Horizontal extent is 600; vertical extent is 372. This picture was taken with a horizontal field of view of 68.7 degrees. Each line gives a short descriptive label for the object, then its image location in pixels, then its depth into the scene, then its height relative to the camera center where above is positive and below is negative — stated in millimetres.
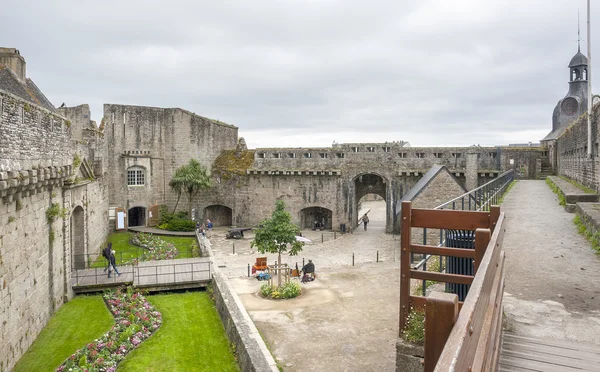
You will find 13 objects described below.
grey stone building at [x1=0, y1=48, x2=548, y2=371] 20828 +572
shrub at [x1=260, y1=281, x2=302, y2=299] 15227 -3993
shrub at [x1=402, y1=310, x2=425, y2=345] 6906 -2421
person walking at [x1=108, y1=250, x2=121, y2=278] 16422 -3069
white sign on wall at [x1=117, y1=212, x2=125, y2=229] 28453 -2653
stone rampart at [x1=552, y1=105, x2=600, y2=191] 14305 +865
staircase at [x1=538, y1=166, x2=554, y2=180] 29467 +165
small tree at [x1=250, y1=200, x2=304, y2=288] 16734 -2169
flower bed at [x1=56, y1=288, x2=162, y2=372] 10023 -4143
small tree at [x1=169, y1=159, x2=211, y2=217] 31203 -108
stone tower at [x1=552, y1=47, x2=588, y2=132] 38375 +7215
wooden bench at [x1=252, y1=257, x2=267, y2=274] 18619 -3747
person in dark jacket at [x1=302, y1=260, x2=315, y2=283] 17297 -3804
